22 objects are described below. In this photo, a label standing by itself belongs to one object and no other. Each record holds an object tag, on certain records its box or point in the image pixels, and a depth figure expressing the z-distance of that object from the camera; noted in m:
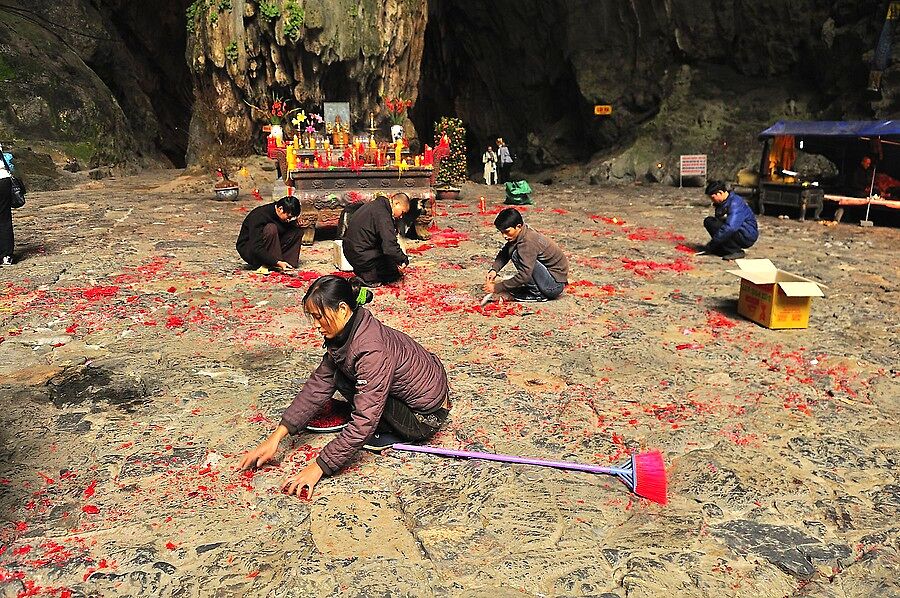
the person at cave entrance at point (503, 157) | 21.30
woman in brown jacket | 3.67
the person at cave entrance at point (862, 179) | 13.91
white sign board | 18.95
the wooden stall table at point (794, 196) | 13.33
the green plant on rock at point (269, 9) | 18.45
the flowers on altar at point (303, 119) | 12.42
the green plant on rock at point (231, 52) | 19.05
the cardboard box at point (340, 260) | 8.86
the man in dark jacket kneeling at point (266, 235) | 8.64
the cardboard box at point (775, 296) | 6.31
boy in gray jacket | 6.99
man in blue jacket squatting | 9.48
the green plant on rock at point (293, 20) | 18.44
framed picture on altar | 15.07
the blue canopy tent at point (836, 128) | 12.52
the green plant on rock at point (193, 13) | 19.42
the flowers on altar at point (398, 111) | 14.70
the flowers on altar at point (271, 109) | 19.23
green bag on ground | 16.11
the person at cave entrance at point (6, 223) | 8.67
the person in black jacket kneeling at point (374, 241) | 7.86
